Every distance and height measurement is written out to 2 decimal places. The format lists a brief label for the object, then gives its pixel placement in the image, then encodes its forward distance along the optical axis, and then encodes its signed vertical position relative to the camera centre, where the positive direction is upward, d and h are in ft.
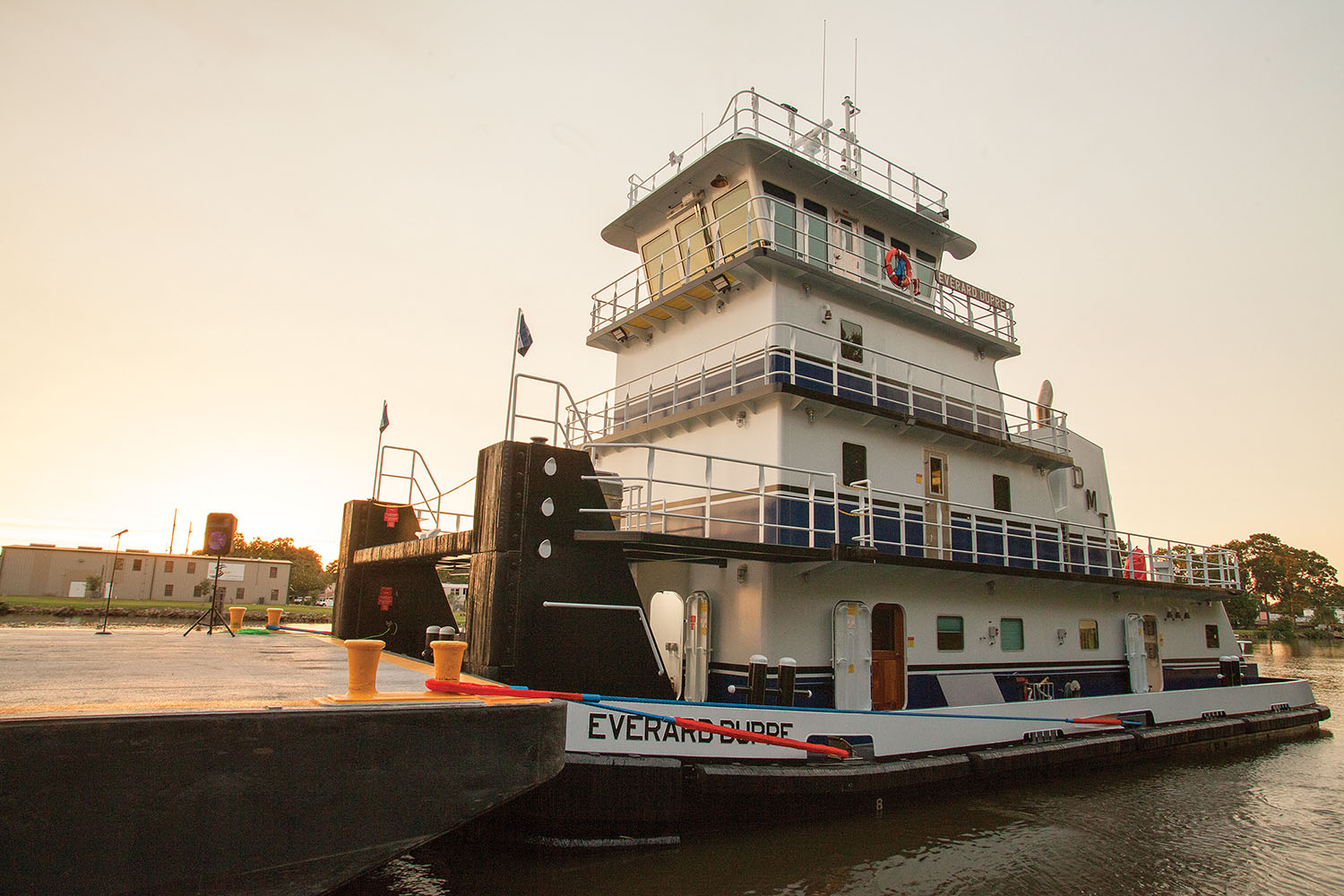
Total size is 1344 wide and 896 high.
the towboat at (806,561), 28.78 +2.22
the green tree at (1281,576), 280.72 +16.77
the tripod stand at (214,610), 39.83 -0.99
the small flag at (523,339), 34.42 +11.64
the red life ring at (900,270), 54.80 +24.23
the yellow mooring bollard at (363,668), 19.94 -1.86
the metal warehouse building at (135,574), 180.96 +3.56
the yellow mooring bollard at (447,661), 22.24 -1.80
